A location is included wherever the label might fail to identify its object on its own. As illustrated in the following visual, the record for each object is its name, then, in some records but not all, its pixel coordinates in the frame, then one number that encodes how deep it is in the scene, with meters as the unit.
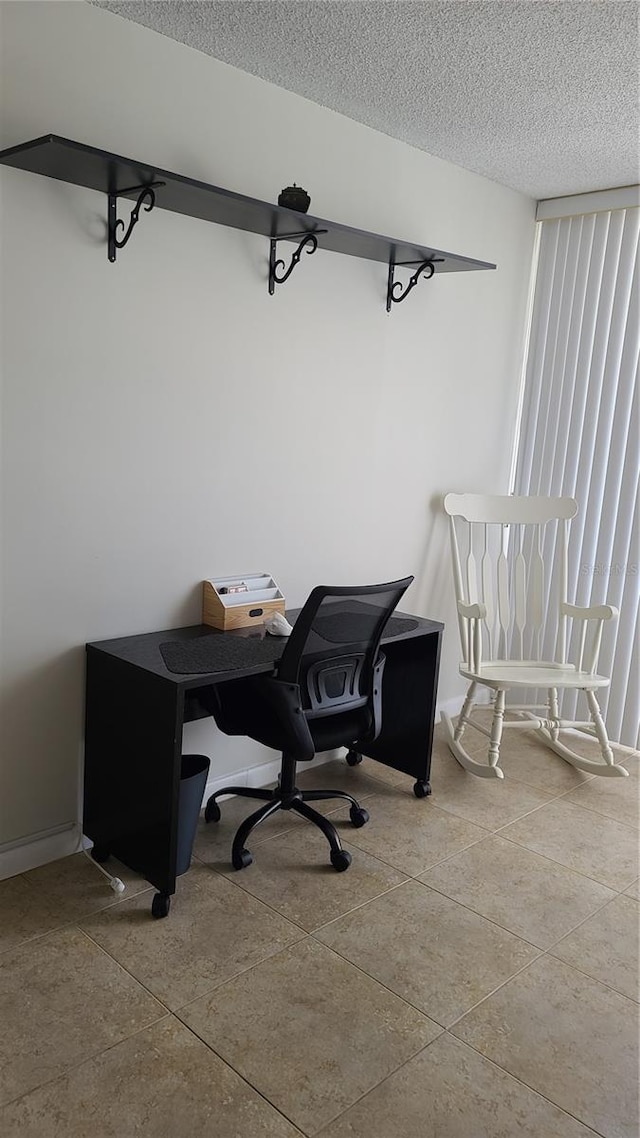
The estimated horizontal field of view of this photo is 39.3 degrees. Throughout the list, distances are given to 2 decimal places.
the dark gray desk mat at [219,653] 2.52
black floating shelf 2.18
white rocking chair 3.56
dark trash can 2.56
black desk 2.42
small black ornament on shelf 2.77
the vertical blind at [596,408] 3.85
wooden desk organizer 2.94
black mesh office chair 2.57
